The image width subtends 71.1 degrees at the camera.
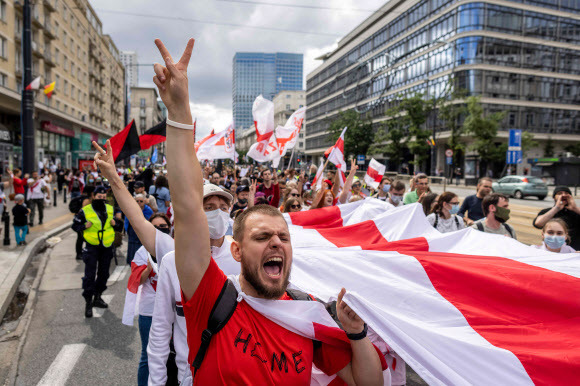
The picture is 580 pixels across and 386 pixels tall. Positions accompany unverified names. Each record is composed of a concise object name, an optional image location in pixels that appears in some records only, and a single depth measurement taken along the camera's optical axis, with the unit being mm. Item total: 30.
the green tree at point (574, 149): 44188
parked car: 24391
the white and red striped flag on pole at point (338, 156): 8408
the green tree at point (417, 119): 36656
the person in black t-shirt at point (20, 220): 9125
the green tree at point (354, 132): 49875
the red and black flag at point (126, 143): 5418
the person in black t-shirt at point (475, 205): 6496
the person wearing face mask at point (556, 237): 4051
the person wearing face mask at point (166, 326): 2547
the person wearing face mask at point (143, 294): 3190
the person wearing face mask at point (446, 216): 5500
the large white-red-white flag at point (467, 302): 2014
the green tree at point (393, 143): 41631
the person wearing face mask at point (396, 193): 8023
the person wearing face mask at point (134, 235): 6832
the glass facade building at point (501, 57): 41688
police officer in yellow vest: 5758
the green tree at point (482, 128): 34394
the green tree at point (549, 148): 44312
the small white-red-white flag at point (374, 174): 9820
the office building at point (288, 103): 103625
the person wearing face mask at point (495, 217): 4871
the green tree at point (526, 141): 37125
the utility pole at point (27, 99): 10875
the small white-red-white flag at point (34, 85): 10953
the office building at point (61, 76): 28902
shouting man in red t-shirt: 1568
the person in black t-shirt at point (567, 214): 5098
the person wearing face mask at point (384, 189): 10336
